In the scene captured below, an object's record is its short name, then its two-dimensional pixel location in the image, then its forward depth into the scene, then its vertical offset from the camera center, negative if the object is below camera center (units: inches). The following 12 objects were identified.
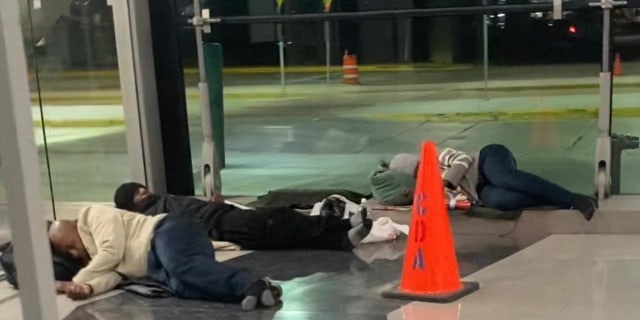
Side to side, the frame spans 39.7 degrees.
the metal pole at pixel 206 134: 261.7 -36.3
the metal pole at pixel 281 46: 316.2 -15.1
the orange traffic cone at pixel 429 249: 171.3 -48.0
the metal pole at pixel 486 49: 319.7 -21.4
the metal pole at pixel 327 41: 320.8 -14.1
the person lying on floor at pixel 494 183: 223.6 -48.5
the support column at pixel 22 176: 90.8 -16.1
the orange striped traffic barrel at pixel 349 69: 336.7 -27.2
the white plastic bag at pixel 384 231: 224.5 -58.3
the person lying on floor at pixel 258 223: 220.2 -54.2
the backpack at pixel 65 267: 197.6 -55.0
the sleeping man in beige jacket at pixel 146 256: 179.3 -51.5
